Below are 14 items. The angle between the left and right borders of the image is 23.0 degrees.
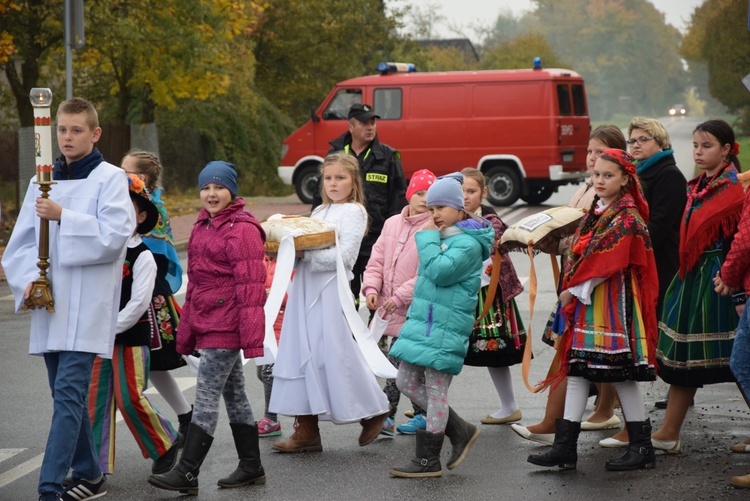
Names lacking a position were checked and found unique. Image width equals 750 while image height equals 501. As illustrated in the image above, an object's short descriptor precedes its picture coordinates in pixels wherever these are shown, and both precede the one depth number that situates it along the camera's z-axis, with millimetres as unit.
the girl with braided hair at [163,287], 9542
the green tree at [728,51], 74245
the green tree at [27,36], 30486
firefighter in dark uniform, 12133
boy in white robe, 8104
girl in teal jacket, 9147
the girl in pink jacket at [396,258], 10284
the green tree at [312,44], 50087
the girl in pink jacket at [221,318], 8623
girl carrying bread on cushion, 10013
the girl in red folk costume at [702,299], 9754
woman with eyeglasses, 10649
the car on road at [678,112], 183348
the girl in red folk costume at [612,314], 9223
